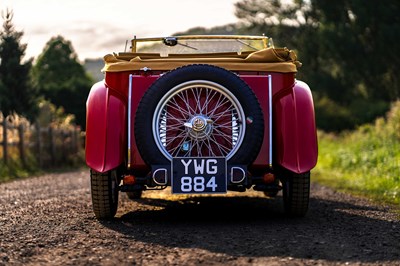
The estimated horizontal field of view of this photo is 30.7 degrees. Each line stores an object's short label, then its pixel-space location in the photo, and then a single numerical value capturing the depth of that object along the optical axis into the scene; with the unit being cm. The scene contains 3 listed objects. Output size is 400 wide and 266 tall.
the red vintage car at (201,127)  648
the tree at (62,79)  5112
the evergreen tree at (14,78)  2733
